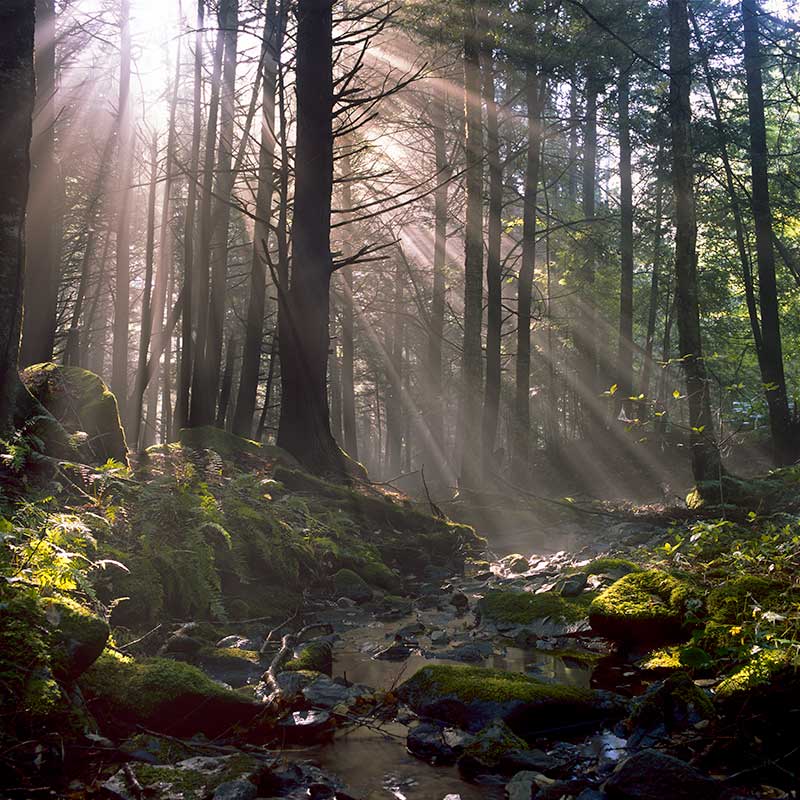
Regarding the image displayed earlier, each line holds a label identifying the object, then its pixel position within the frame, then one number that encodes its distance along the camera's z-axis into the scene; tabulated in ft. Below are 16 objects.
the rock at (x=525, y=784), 9.93
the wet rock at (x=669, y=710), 11.64
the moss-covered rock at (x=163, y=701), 11.51
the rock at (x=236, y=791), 9.23
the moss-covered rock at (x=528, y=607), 20.06
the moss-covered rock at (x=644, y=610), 16.66
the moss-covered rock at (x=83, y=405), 24.22
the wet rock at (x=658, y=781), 9.17
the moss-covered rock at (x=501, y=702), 12.81
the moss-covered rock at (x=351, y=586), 24.67
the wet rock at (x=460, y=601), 23.72
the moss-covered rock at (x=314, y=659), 15.23
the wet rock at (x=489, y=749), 11.04
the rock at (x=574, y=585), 21.77
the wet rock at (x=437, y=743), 11.53
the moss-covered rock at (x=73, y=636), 10.71
